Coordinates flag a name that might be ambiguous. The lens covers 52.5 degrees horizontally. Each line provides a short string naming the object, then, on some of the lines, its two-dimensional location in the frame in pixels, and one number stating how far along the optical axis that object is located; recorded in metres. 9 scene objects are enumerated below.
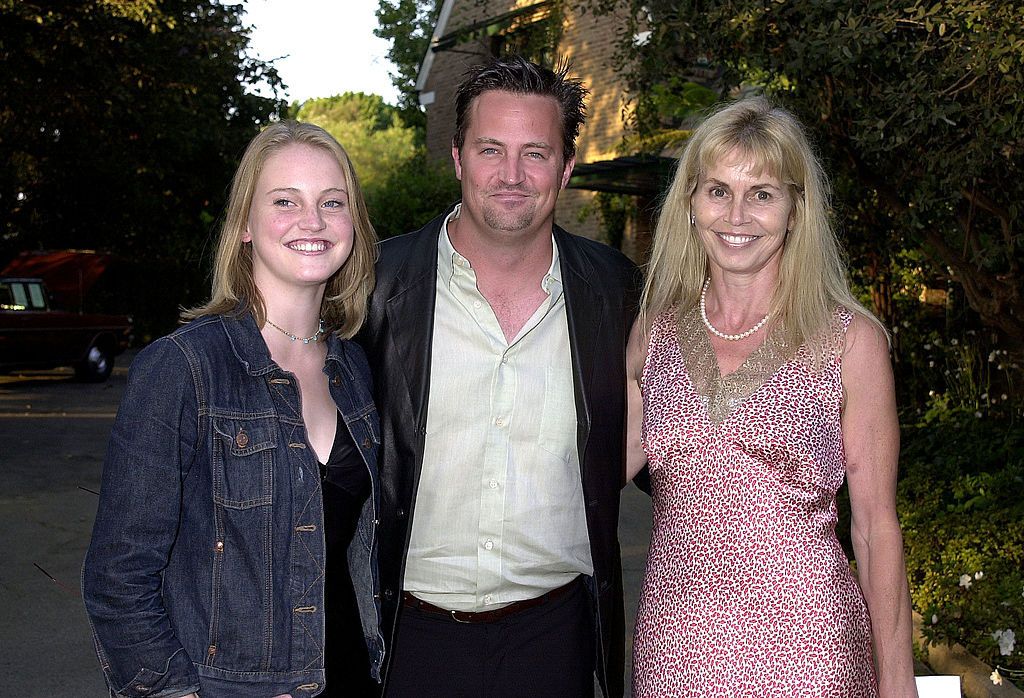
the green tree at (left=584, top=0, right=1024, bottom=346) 5.53
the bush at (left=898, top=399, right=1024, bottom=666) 5.68
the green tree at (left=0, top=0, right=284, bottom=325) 14.20
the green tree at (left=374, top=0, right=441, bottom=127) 23.67
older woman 2.78
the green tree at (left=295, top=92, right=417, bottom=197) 60.32
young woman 2.37
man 3.27
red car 16.83
